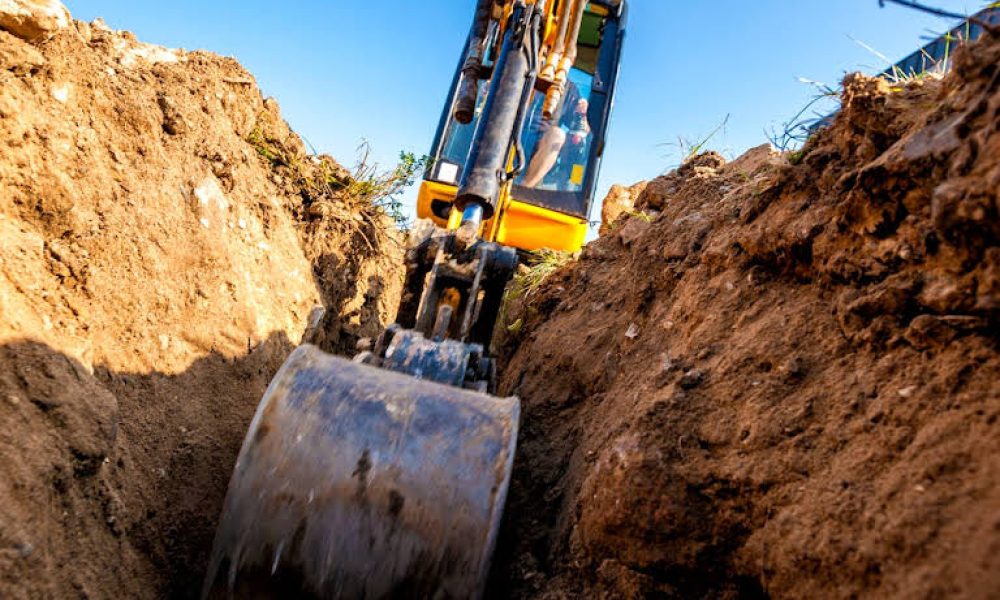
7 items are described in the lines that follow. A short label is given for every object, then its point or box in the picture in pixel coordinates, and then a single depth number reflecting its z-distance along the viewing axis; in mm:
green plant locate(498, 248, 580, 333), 3698
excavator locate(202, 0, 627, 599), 1437
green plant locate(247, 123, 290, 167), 4211
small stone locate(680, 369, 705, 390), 1693
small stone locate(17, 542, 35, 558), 1298
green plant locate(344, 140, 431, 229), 5215
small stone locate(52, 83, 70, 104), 2172
